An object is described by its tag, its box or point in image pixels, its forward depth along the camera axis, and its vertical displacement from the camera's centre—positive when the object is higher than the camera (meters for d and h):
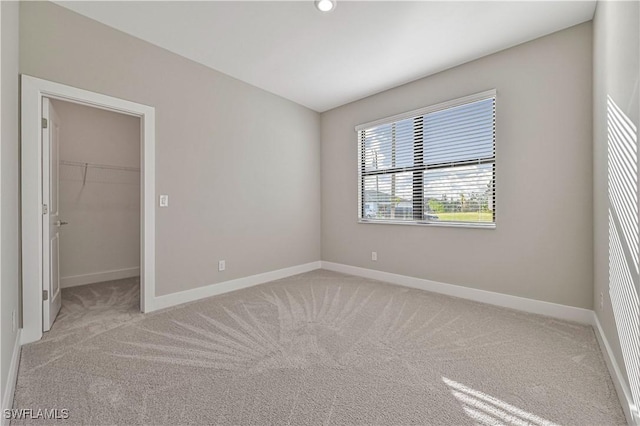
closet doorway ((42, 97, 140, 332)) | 3.74 +0.03
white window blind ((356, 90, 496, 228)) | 3.17 +0.57
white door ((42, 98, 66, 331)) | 2.38 -0.05
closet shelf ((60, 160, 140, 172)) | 3.87 +0.64
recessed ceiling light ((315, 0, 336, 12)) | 2.29 +1.66
